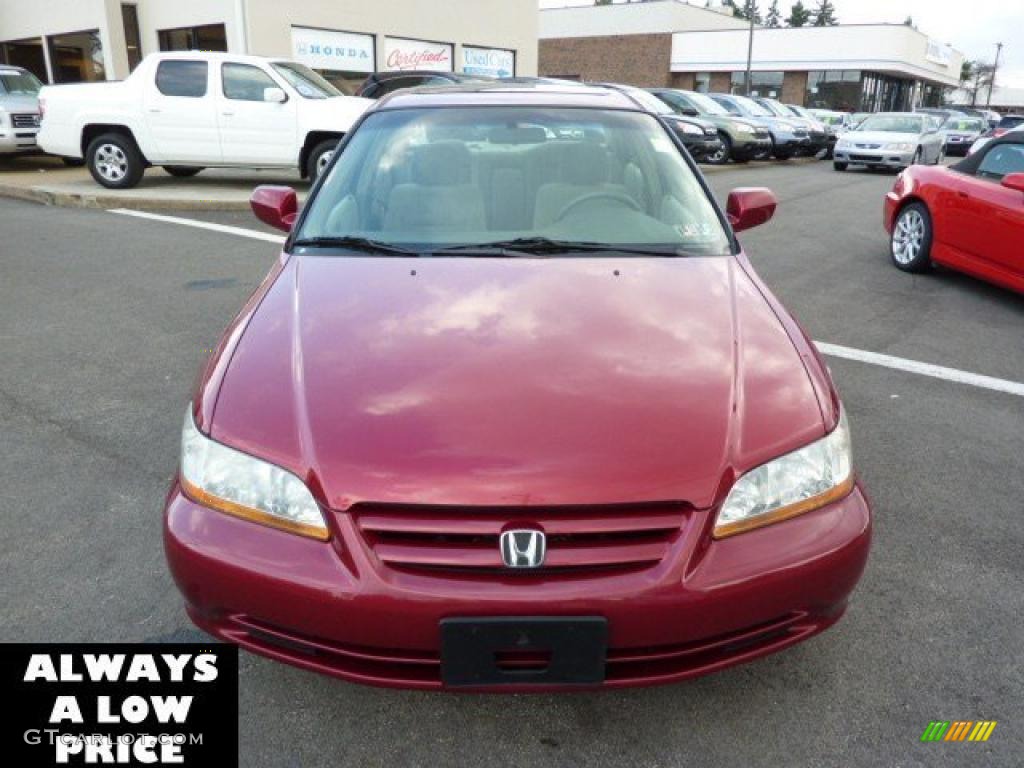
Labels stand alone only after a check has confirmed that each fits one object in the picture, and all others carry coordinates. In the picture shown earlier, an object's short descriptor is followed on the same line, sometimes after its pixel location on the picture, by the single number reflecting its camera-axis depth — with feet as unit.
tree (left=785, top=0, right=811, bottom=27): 353.31
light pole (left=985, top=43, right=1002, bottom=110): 312.38
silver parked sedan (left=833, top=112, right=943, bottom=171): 62.28
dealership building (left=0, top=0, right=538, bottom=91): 55.62
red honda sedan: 6.13
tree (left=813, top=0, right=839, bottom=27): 366.84
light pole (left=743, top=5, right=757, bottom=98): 116.04
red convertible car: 20.61
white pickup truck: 35.91
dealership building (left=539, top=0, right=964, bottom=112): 145.69
